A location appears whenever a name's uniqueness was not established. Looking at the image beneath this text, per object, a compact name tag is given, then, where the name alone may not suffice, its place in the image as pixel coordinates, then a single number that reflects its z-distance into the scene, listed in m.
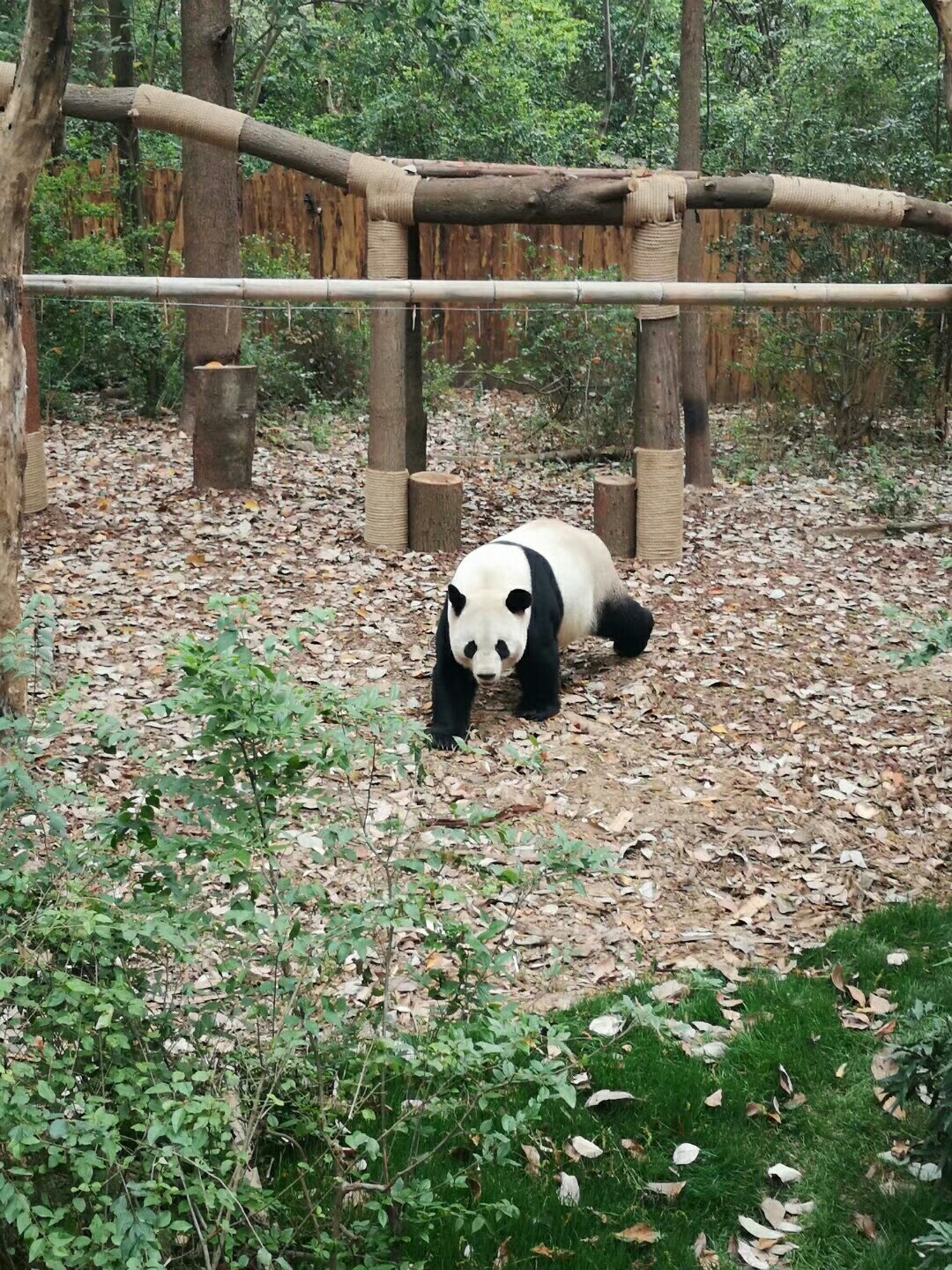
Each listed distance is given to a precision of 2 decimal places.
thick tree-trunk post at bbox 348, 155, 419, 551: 8.02
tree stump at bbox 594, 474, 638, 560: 8.23
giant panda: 5.91
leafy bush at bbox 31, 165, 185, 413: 11.17
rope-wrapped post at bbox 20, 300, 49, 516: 7.87
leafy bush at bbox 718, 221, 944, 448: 10.93
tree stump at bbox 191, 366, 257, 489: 8.45
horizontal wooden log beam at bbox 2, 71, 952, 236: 7.95
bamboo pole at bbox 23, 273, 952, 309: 7.44
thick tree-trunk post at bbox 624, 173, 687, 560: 8.04
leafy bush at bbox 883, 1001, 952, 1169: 2.86
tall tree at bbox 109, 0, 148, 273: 12.12
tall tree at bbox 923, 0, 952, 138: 5.04
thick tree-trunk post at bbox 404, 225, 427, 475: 8.35
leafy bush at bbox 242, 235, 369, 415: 12.09
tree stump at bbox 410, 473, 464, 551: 7.99
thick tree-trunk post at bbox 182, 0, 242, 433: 9.02
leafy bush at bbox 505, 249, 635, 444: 10.84
